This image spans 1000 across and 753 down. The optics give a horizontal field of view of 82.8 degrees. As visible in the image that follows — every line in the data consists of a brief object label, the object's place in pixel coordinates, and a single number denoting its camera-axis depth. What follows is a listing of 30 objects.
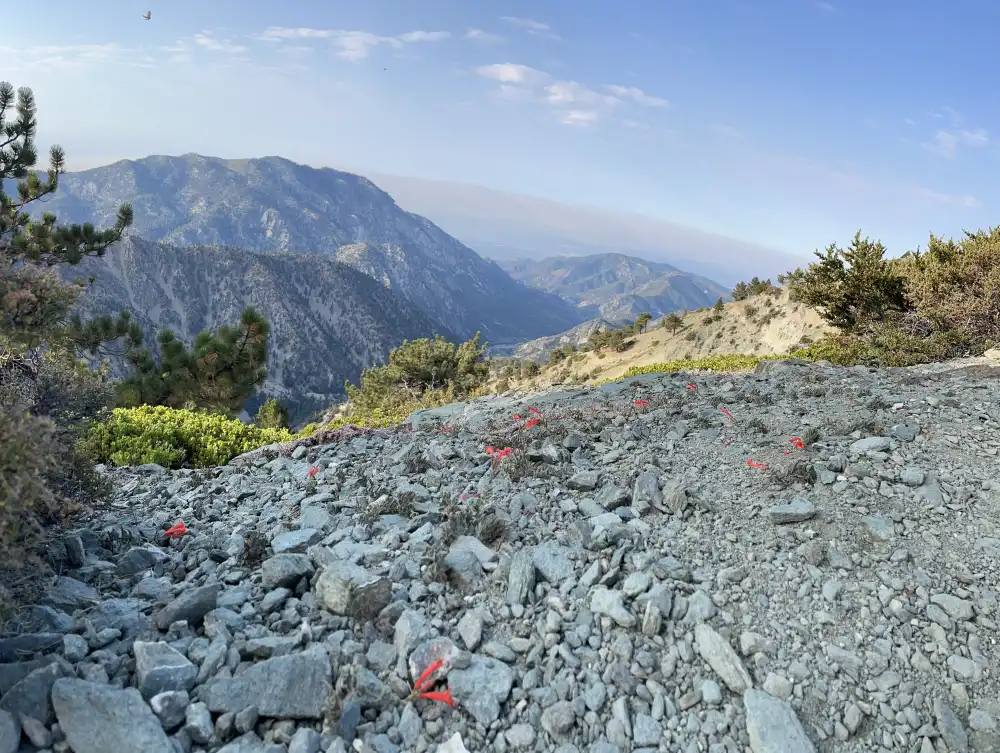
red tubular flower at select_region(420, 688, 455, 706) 3.92
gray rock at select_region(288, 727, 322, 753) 3.44
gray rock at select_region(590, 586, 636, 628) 4.56
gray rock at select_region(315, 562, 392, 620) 4.73
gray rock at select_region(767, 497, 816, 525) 5.76
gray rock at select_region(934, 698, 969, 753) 3.65
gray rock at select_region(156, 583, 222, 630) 4.52
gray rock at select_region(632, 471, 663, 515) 6.35
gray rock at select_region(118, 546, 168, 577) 5.62
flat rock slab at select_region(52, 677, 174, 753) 3.26
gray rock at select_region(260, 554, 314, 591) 5.18
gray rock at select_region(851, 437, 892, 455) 7.04
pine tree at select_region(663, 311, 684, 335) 59.06
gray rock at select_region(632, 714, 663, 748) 3.70
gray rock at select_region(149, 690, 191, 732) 3.54
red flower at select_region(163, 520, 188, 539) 6.61
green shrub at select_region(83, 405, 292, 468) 11.60
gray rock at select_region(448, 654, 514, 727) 3.85
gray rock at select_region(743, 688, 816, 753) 3.61
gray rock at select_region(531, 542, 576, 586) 5.18
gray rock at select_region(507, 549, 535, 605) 4.91
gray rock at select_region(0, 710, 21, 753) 3.12
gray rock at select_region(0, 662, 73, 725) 3.34
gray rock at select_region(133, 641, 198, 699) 3.74
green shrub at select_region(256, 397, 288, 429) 35.53
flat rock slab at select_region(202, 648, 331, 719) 3.70
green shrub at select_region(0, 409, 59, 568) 3.23
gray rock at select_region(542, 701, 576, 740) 3.74
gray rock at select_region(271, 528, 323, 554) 5.87
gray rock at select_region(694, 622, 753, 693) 4.04
